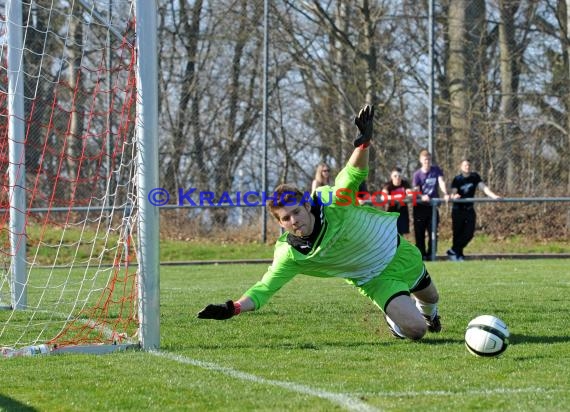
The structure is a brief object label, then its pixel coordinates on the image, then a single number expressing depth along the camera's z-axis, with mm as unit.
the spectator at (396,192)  15742
